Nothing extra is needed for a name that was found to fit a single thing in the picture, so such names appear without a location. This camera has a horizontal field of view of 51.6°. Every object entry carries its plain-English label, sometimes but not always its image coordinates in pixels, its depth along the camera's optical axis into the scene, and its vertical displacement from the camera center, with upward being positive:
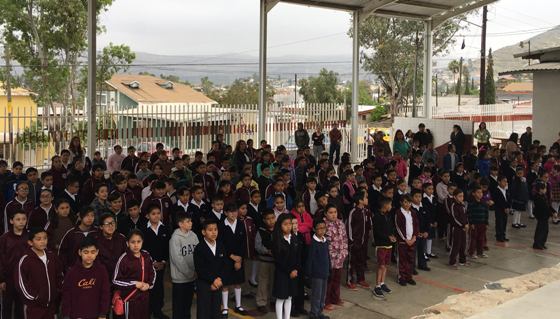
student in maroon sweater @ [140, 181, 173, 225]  6.81 -0.74
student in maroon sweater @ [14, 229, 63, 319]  4.73 -1.16
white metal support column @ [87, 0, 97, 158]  11.56 +1.15
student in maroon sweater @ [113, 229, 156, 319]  4.93 -1.19
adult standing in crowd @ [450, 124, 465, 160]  14.52 +0.07
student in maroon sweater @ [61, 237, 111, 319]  4.55 -1.20
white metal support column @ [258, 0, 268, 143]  14.48 +1.85
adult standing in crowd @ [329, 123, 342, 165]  15.71 -0.12
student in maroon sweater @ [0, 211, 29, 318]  5.15 -1.07
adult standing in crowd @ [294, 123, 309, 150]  14.48 +0.06
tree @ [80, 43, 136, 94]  23.02 +3.14
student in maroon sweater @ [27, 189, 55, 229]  6.20 -0.82
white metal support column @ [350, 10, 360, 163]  16.58 +1.70
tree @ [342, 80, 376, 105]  58.66 +4.84
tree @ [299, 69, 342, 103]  50.91 +4.69
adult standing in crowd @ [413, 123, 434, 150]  14.62 +0.09
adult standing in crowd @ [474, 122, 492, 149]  14.39 +0.15
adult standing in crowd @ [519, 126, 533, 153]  15.09 +0.07
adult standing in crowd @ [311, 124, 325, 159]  14.94 -0.09
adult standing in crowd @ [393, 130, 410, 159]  13.15 -0.13
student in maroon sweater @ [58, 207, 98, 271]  5.42 -0.96
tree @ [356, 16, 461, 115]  32.94 +5.50
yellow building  23.05 +1.58
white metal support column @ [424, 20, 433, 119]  18.25 +2.50
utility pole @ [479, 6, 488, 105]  31.56 +5.49
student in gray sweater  5.50 -1.20
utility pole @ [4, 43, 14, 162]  19.89 +2.27
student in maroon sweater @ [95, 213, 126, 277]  5.23 -0.97
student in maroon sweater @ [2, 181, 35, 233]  6.58 -0.78
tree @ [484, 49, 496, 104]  47.80 +4.69
